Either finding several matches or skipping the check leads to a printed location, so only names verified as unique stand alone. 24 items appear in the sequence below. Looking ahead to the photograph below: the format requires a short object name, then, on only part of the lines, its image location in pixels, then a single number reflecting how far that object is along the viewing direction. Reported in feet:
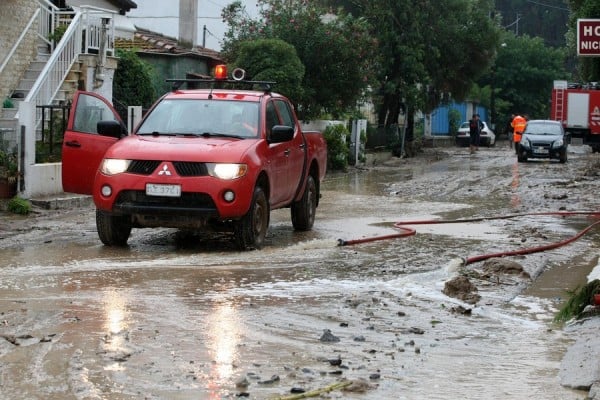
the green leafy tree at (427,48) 121.19
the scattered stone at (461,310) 26.89
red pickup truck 36.09
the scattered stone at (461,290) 28.84
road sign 48.37
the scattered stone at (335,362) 20.80
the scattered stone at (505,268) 33.59
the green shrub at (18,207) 49.98
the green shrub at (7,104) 69.36
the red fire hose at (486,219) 36.98
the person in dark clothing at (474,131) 147.43
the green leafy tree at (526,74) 219.82
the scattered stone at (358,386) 19.06
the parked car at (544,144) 111.65
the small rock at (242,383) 18.98
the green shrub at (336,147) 92.73
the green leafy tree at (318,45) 94.89
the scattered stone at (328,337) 23.03
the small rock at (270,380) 19.25
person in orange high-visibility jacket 137.90
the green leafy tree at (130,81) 81.97
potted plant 51.57
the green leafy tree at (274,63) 82.69
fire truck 136.56
